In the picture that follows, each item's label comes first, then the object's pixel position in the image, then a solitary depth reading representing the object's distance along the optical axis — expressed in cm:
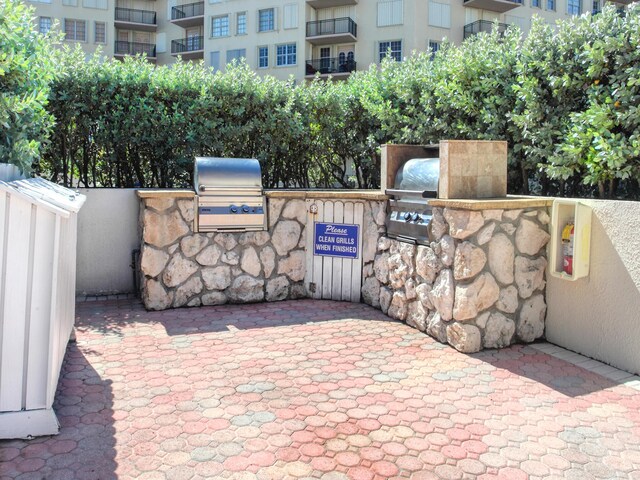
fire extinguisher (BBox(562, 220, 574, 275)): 521
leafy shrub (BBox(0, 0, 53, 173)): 444
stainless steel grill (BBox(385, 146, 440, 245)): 592
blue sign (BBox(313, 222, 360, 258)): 721
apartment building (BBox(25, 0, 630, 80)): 3228
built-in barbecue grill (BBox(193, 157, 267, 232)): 687
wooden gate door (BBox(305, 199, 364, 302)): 721
